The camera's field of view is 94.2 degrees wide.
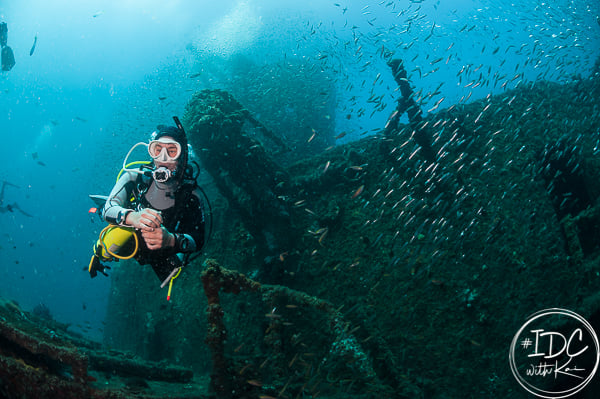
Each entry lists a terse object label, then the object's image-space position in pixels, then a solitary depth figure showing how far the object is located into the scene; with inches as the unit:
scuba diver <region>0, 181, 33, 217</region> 481.0
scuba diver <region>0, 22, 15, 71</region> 406.6
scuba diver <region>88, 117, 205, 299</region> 116.6
